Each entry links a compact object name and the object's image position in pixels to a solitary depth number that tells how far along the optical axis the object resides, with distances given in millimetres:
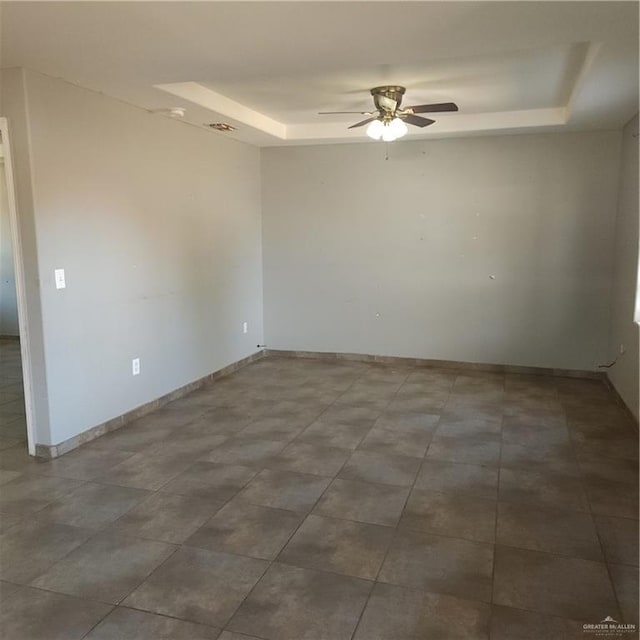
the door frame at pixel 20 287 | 3242
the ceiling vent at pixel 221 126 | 4653
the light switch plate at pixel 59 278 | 3422
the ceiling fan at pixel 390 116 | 4000
